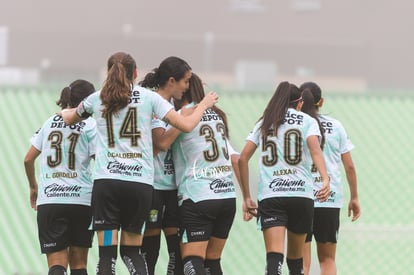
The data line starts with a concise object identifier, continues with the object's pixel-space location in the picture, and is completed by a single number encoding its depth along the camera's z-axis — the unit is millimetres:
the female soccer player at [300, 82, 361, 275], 18703
